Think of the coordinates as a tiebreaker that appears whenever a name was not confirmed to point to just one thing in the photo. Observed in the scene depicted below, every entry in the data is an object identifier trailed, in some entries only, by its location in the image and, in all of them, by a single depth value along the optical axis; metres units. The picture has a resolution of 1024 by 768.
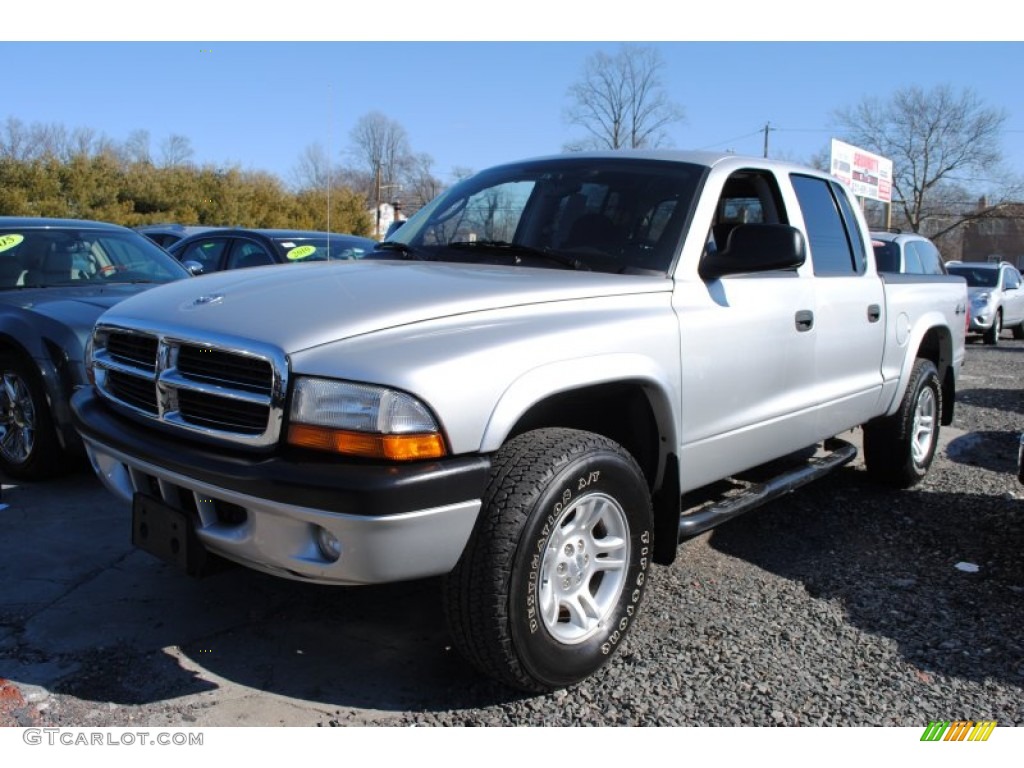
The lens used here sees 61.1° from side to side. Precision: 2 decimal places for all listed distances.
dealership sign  24.28
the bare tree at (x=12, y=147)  27.97
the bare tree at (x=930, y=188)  45.06
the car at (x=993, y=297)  16.48
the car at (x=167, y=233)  14.54
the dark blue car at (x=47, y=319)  4.71
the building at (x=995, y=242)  65.88
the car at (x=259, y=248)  8.22
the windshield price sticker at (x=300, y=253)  8.17
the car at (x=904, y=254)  8.89
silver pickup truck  2.39
